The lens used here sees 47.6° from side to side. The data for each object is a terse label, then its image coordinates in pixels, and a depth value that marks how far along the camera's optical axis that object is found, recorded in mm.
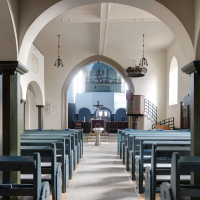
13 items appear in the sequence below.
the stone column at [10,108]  3738
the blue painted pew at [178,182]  2230
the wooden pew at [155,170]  3369
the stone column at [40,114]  12442
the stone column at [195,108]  3611
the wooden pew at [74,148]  6111
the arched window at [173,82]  12812
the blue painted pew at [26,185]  2323
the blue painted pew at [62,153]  4309
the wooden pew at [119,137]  7903
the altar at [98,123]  14518
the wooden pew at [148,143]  4291
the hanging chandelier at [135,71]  10852
